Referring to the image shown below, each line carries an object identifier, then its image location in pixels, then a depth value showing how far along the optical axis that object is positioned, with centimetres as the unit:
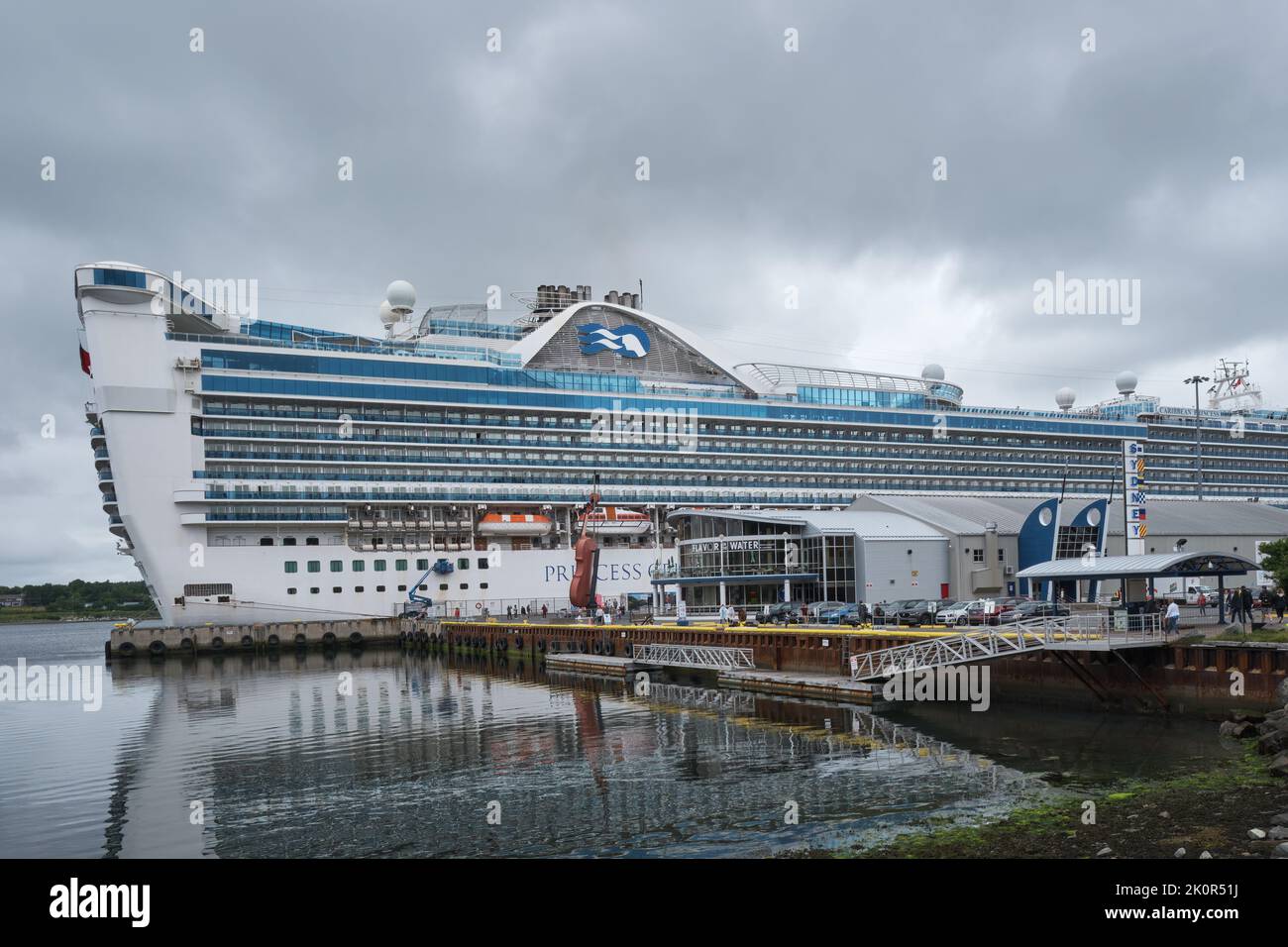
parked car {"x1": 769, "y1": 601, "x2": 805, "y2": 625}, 5101
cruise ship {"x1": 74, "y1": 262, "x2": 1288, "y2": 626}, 6600
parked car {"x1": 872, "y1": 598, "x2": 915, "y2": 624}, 4539
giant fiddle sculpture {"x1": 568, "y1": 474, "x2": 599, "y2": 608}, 6438
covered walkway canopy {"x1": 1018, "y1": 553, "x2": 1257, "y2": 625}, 3356
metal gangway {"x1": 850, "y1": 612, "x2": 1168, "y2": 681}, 3064
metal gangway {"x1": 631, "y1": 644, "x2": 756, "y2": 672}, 4397
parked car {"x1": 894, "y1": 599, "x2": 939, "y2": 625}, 4400
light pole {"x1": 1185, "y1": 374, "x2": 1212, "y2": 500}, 9088
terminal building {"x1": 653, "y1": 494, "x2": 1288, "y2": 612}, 5938
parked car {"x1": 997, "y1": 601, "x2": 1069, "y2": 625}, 4069
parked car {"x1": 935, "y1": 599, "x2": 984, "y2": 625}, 4200
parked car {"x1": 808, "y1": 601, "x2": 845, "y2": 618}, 5048
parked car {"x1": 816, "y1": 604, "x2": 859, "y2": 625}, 4756
